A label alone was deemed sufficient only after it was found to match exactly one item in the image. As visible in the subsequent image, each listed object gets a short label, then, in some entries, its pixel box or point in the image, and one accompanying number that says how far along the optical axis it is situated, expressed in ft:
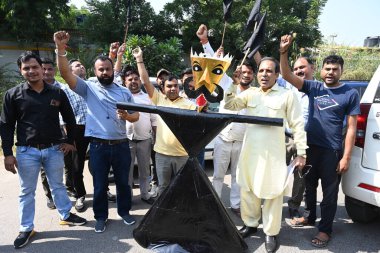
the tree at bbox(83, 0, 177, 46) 51.55
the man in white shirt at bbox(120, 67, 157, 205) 13.51
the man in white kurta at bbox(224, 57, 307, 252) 9.87
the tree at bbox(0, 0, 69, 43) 46.93
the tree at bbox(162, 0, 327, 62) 52.80
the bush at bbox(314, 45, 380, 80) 44.55
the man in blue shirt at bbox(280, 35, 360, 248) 9.98
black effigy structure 8.05
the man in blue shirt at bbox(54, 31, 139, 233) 10.89
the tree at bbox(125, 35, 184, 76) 30.17
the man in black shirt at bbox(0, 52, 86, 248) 10.25
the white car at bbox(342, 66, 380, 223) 9.68
